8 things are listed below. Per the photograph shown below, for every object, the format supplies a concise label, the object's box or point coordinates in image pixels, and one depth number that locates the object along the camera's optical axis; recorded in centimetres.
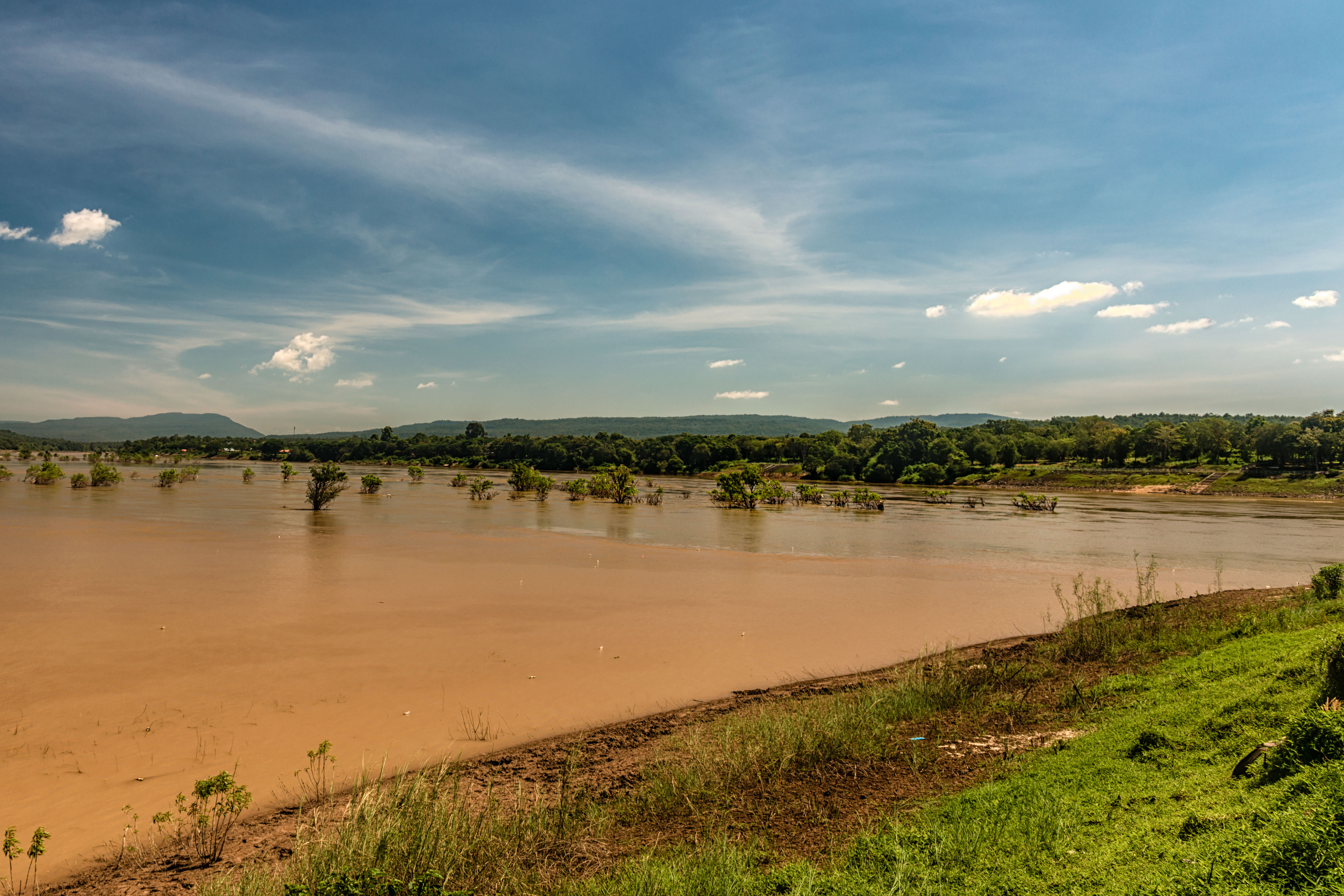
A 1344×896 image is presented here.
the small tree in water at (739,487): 5200
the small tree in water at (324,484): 3956
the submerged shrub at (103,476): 5012
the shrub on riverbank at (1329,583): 1398
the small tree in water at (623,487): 5431
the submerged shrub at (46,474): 5216
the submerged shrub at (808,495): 5816
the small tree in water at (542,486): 5397
